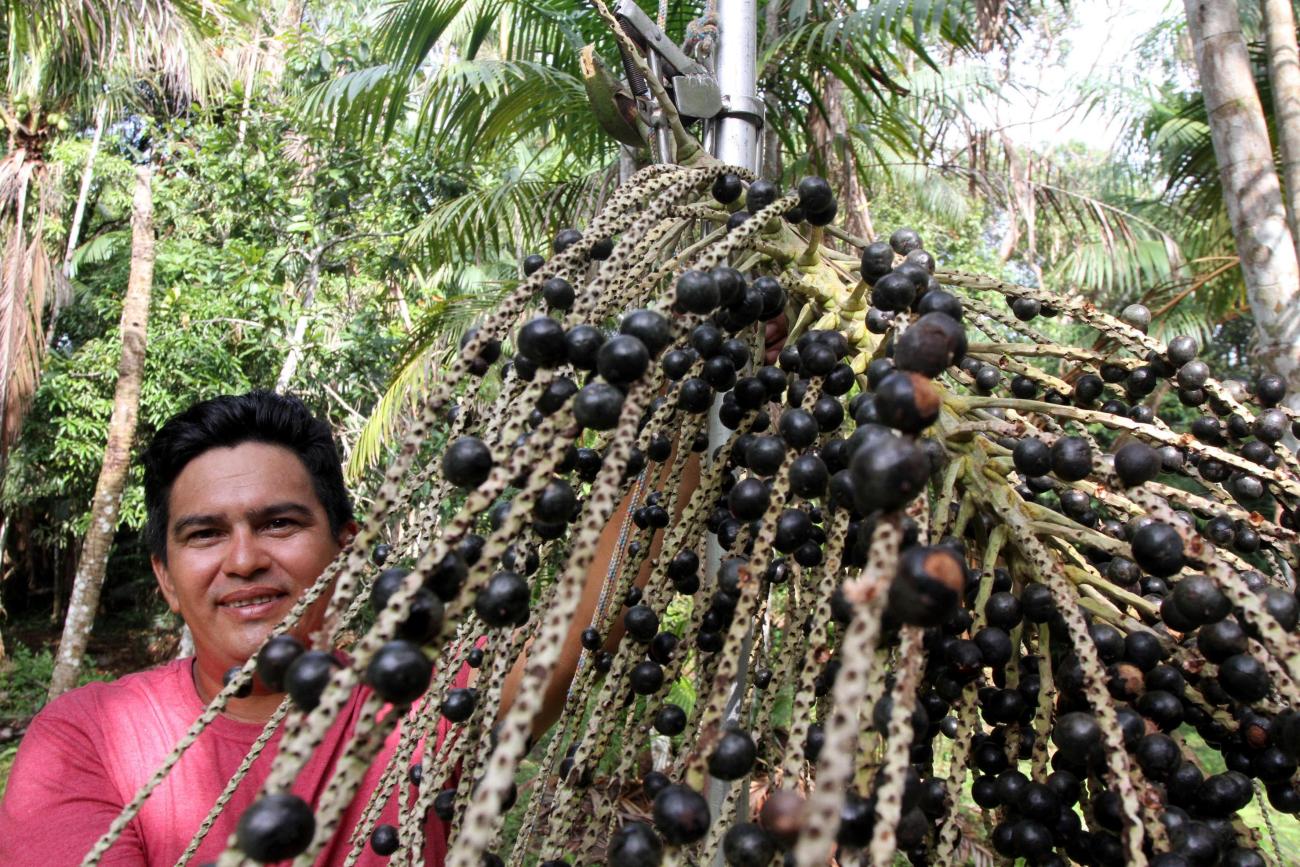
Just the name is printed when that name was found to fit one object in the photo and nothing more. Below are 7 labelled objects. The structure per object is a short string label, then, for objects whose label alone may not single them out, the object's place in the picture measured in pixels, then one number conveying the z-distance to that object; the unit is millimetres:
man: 1453
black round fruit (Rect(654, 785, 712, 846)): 638
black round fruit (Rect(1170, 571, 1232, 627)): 734
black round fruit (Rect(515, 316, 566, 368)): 740
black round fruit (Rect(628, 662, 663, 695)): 926
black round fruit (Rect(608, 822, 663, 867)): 655
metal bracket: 1189
